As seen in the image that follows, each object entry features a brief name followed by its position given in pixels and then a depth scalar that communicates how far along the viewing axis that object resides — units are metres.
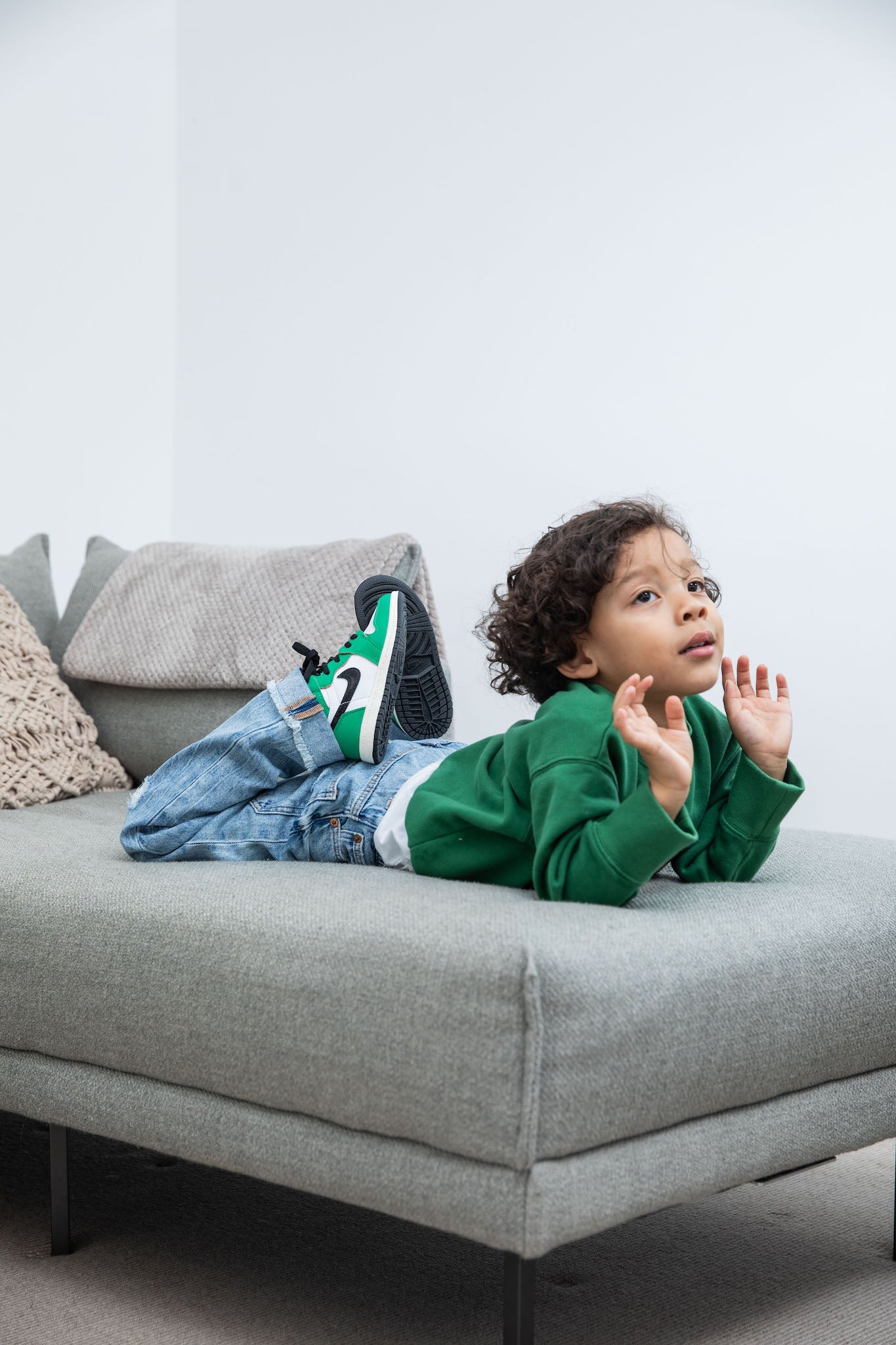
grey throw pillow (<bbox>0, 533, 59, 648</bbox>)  2.34
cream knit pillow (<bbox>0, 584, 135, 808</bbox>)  2.00
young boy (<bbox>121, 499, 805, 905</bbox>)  1.16
